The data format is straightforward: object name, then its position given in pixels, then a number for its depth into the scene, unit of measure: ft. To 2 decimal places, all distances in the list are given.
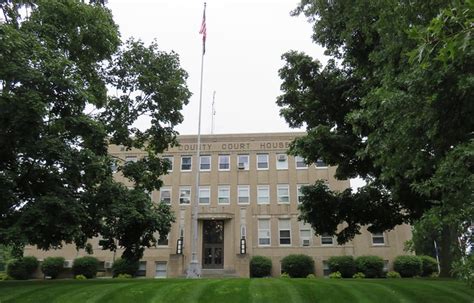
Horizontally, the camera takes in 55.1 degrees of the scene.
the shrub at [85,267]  118.62
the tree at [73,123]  47.06
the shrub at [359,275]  107.44
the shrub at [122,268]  117.19
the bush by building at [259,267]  116.37
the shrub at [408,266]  112.88
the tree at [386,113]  24.88
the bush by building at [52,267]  121.08
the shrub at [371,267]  111.96
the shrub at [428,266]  113.91
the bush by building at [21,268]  117.91
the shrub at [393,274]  108.78
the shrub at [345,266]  114.11
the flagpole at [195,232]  73.20
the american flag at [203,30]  86.76
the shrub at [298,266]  115.44
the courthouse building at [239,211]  122.31
